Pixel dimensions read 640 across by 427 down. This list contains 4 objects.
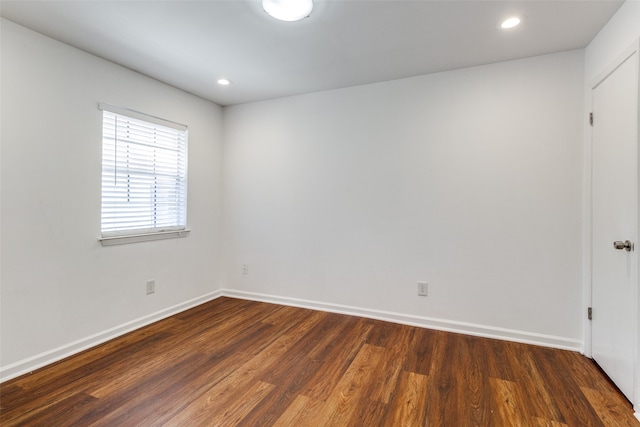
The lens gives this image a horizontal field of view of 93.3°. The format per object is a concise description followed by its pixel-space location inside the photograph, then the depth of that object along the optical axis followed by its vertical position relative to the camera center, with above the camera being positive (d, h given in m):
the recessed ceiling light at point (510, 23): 2.06 +1.35
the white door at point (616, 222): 1.81 -0.01
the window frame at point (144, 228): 2.65 -0.14
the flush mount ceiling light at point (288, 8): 1.81 +1.26
